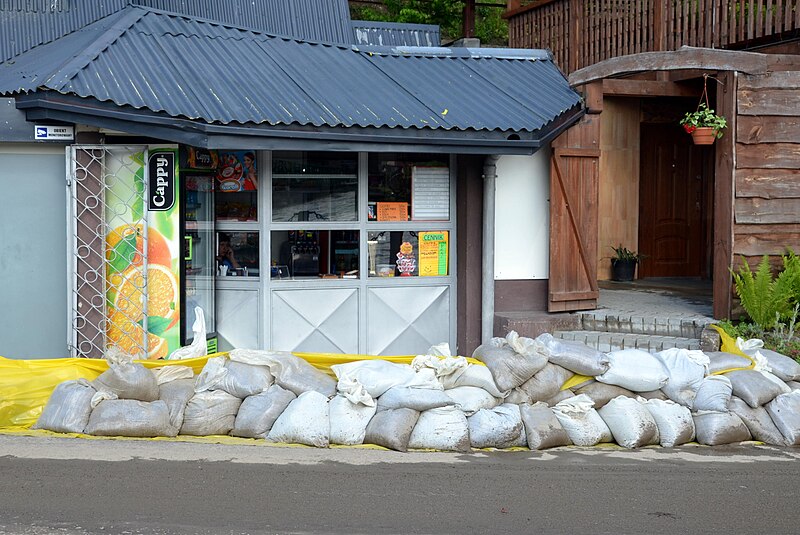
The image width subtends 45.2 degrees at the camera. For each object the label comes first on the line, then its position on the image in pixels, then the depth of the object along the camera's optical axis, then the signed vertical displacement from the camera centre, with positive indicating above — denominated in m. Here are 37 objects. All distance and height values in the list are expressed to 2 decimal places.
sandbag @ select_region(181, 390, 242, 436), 7.31 -1.34
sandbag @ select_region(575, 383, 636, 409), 7.78 -1.25
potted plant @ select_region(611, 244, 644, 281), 14.45 -0.38
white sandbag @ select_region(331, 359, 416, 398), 7.46 -1.06
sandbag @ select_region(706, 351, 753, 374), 8.05 -1.04
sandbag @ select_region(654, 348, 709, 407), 7.80 -1.09
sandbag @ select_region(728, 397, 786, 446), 7.55 -1.46
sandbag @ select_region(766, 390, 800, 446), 7.49 -1.39
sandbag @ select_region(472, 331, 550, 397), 7.70 -1.00
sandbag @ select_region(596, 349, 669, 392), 7.77 -1.09
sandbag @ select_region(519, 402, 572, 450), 7.21 -1.44
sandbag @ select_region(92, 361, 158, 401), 7.22 -1.08
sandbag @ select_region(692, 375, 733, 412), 7.61 -1.24
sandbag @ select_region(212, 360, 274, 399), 7.46 -1.12
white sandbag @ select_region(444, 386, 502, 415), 7.45 -1.25
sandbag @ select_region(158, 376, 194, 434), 7.27 -1.22
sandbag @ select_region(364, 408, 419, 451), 7.04 -1.41
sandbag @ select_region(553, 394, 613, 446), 7.34 -1.41
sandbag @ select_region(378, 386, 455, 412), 7.26 -1.21
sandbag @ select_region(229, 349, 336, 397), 7.55 -1.06
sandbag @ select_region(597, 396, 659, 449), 7.34 -1.42
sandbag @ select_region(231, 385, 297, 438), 7.29 -1.33
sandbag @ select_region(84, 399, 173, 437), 7.07 -1.34
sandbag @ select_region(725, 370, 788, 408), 7.64 -1.19
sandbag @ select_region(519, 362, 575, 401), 7.74 -1.17
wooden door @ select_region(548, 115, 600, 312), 10.50 +0.25
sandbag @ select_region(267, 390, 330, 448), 7.11 -1.38
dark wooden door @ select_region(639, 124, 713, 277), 15.09 +0.58
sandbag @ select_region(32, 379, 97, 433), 7.11 -1.27
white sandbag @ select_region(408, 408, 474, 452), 7.09 -1.44
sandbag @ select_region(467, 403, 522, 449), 7.16 -1.43
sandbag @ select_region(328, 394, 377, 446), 7.17 -1.37
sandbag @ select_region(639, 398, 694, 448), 7.42 -1.43
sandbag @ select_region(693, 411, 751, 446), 7.43 -1.48
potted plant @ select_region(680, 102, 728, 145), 9.90 +1.18
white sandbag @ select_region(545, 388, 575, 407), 7.80 -1.28
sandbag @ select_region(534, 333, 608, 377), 7.82 -0.97
